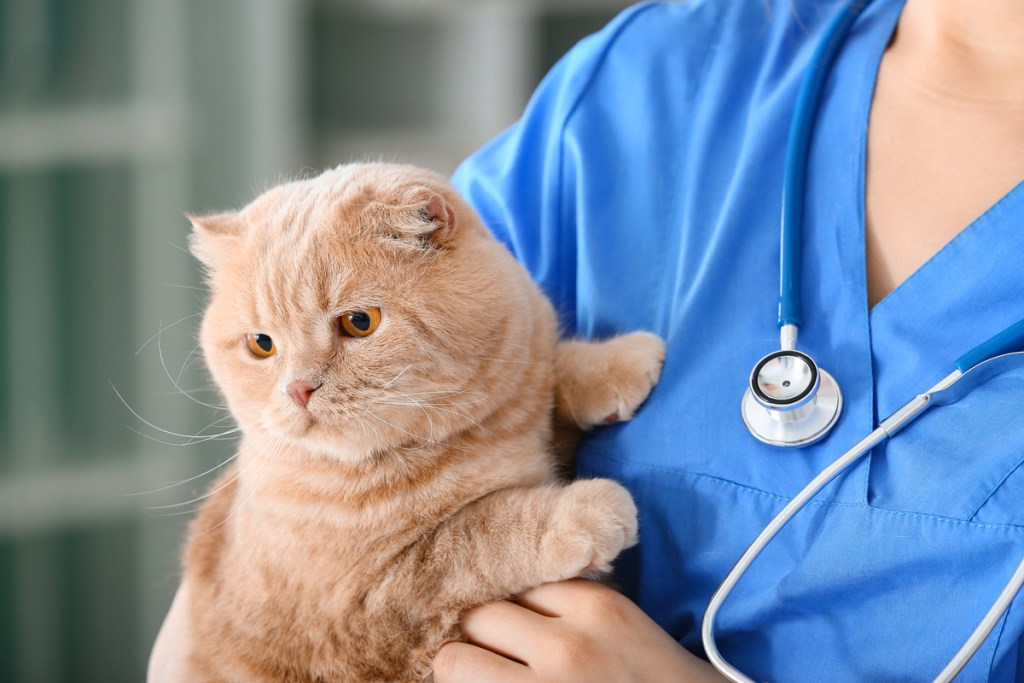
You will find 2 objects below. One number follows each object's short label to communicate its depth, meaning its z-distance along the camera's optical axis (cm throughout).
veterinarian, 107
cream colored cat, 112
